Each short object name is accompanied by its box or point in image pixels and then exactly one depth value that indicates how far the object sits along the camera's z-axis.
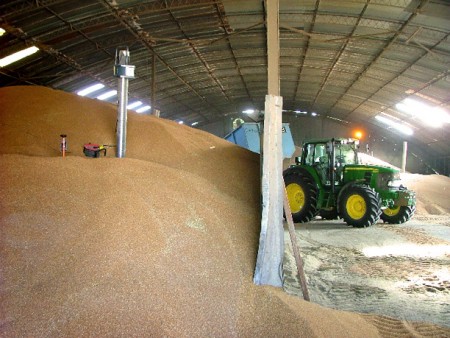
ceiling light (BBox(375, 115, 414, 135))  21.09
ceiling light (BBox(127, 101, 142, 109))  18.54
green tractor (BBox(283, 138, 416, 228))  8.76
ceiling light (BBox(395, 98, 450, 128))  16.70
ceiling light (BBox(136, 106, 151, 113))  19.67
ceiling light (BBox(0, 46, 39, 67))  11.27
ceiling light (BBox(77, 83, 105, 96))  15.60
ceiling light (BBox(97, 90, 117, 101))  16.62
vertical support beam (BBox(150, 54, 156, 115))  13.42
